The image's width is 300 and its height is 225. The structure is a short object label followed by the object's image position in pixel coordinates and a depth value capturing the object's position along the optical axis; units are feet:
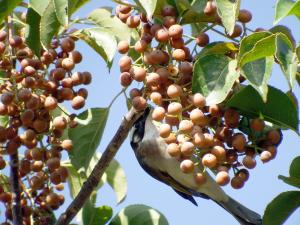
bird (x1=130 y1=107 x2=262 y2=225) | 22.09
